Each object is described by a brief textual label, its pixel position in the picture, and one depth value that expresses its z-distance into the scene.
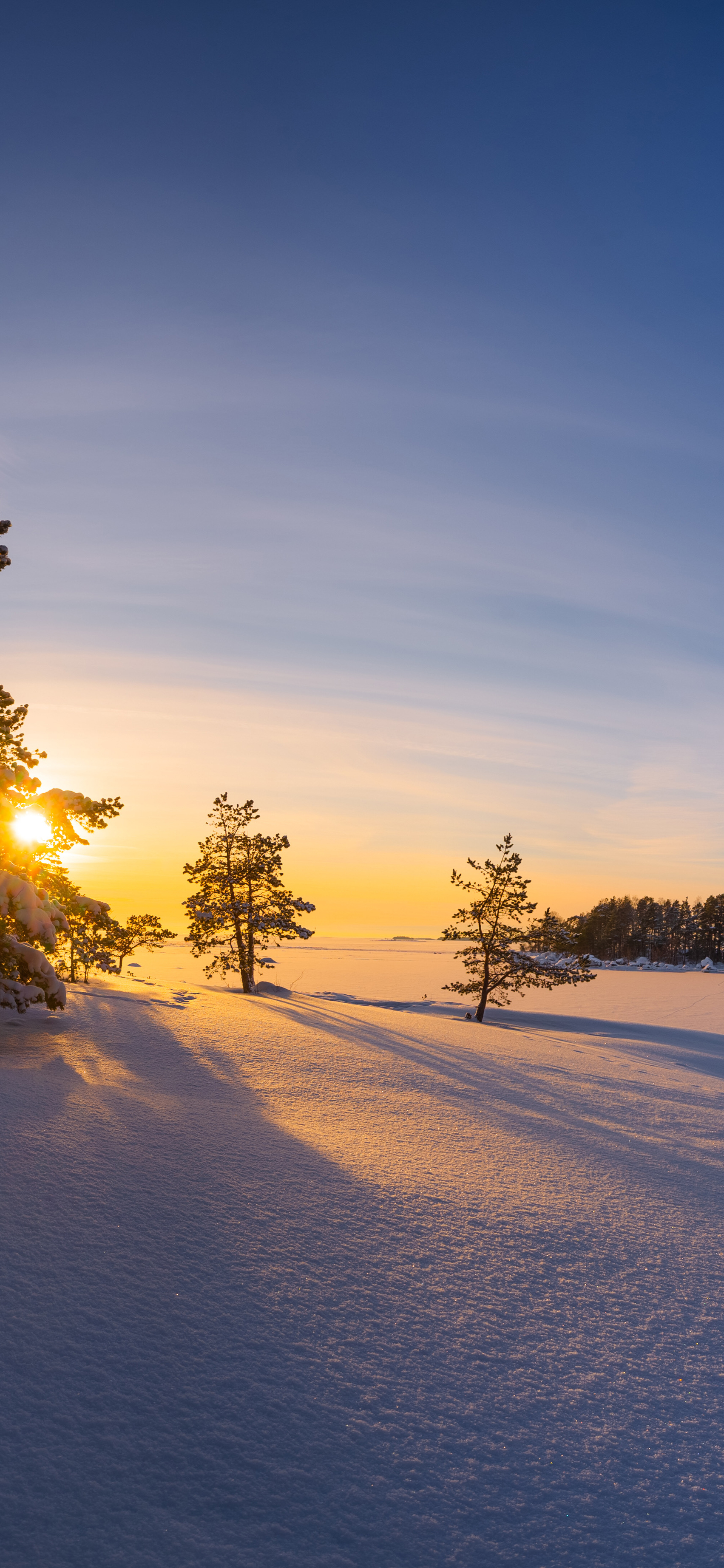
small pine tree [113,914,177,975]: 38.69
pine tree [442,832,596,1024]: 28.92
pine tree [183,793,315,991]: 26.97
